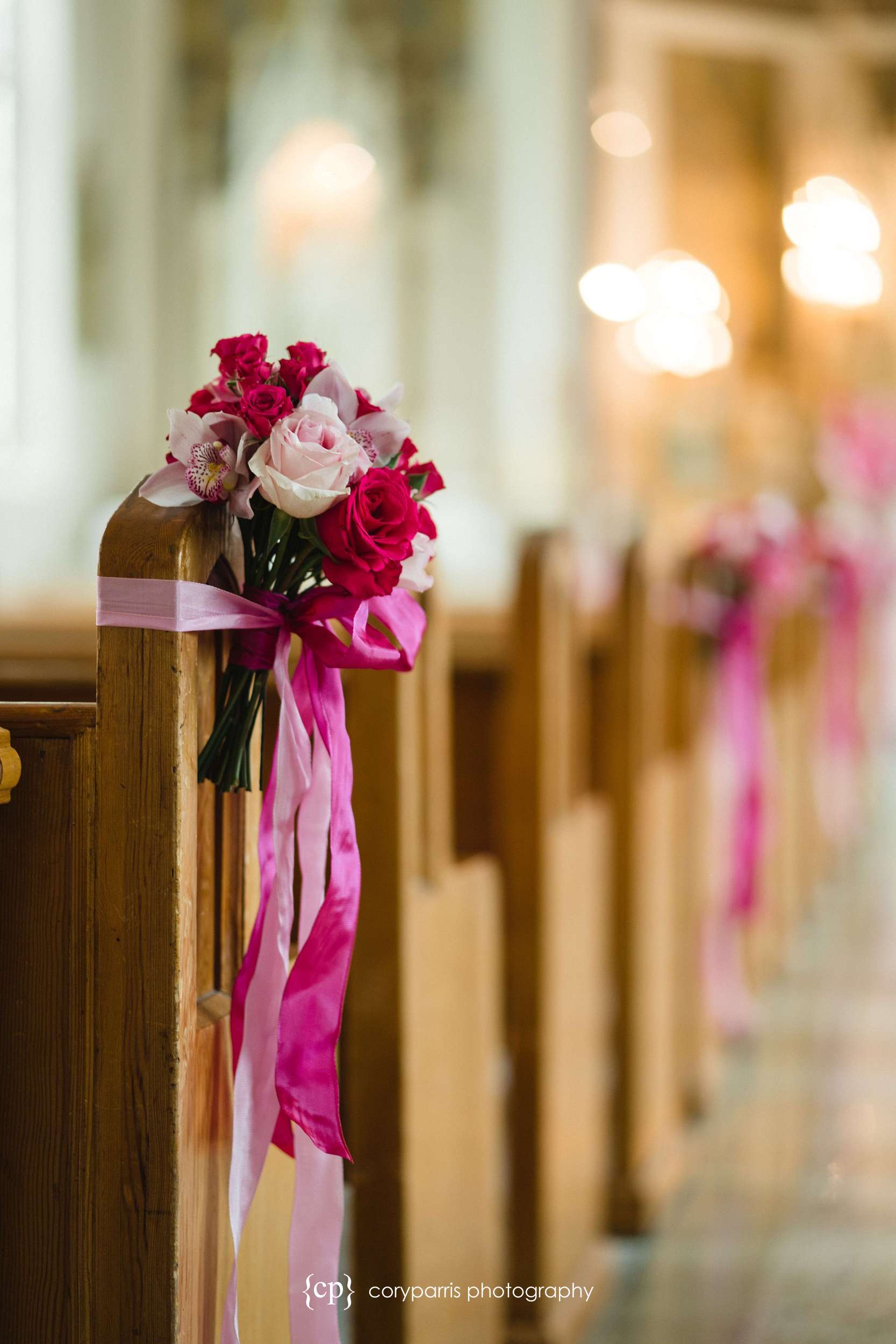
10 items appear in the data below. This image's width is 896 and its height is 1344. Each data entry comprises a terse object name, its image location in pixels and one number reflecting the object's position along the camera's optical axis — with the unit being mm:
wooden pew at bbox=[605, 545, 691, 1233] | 5324
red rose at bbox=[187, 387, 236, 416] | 2395
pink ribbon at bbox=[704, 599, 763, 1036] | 6812
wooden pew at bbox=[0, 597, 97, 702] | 4437
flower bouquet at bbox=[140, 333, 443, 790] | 2270
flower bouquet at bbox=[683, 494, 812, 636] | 6598
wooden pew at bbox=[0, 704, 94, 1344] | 2340
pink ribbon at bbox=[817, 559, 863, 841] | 11180
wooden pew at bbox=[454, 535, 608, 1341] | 4297
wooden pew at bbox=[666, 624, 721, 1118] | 6262
